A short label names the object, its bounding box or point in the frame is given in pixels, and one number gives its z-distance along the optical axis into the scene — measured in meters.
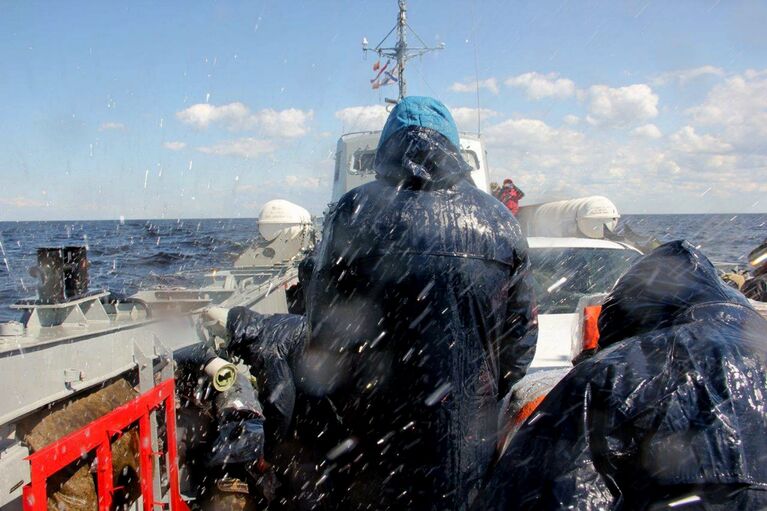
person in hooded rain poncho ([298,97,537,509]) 2.05
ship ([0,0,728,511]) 2.23
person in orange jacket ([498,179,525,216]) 10.61
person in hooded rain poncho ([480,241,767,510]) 1.14
